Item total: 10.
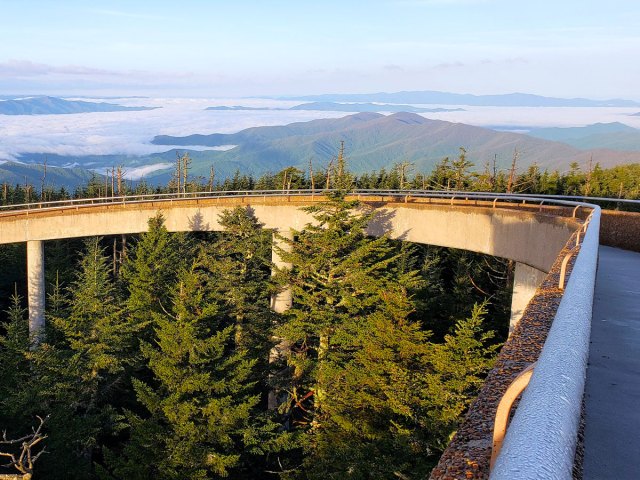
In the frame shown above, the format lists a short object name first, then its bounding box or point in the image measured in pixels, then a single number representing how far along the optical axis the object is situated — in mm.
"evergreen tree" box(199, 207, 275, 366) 29000
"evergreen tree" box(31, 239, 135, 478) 23234
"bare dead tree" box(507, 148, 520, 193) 43494
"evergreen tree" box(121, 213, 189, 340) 32281
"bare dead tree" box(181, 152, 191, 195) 75562
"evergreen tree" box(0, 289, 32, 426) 23953
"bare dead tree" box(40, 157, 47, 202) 83144
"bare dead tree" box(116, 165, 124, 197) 70588
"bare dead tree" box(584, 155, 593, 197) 55291
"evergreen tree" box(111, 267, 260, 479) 21016
